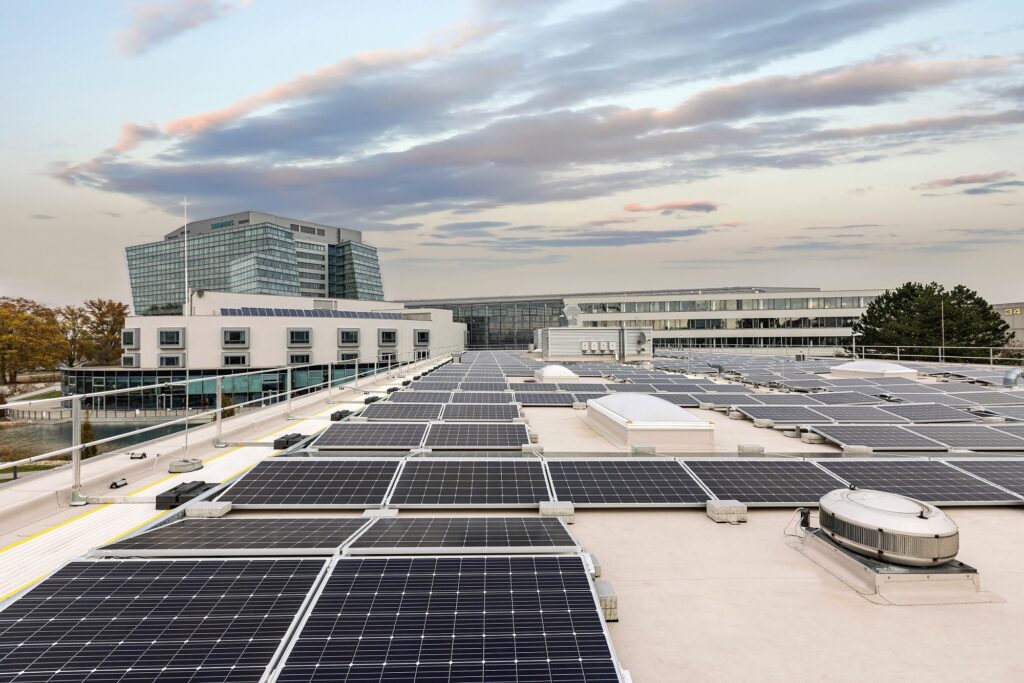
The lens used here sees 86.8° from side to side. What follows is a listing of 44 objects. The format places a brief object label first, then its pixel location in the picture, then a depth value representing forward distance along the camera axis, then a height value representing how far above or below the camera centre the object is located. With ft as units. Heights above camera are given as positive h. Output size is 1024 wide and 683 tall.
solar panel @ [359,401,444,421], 53.84 -8.14
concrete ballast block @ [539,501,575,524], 27.63 -9.23
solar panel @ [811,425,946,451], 42.75 -9.19
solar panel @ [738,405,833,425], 54.49 -9.17
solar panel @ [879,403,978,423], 58.80 -9.69
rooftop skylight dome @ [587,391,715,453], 45.03 -8.25
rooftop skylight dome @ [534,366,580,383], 103.26 -8.49
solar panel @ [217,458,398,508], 28.63 -8.40
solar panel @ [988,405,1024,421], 62.23 -10.24
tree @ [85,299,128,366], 363.97 +4.11
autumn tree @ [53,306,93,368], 353.51 +2.88
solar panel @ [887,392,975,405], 71.97 -9.89
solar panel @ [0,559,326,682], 13.25 -7.94
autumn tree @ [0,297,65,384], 297.53 -3.41
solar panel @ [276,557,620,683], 13.23 -8.11
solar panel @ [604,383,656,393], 78.74 -8.76
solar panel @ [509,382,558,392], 80.94 -8.68
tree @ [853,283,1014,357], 214.07 +1.97
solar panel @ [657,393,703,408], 69.51 -9.17
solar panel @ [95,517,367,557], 19.54 -8.21
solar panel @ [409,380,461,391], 80.89 -8.41
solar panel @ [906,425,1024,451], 42.63 -9.15
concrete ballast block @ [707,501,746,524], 27.71 -9.44
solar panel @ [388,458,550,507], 28.78 -8.57
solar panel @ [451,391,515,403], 65.46 -8.22
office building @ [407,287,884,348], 327.26 +8.37
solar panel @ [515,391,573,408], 69.97 -9.01
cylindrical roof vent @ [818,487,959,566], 20.25 -7.78
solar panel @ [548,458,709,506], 29.60 -8.84
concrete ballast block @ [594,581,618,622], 18.15 -9.19
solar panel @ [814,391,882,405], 69.36 -9.38
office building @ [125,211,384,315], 520.42 +75.55
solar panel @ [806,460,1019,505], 30.07 -8.96
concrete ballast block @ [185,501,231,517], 26.58 -8.64
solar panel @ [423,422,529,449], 41.06 -8.27
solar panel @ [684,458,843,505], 29.68 -8.88
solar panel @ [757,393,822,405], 66.18 -9.01
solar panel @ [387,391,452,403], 64.64 -8.15
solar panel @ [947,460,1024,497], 31.53 -8.94
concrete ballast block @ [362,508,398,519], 26.66 -9.03
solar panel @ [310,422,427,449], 40.86 -8.13
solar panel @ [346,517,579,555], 20.01 -8.30
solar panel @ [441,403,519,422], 53.16 -8.30
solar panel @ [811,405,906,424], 55.47 -9.23
